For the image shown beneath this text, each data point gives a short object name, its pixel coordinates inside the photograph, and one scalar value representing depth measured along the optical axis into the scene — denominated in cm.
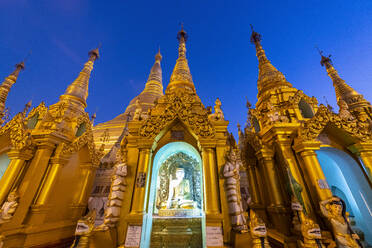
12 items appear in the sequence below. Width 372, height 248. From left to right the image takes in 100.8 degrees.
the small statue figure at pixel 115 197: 403
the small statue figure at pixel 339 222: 411
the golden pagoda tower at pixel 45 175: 577
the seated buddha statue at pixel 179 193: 632
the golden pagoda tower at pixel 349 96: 1029
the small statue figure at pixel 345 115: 665
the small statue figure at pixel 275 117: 736
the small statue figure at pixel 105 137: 1504
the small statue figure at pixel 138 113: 604
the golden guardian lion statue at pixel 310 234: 418
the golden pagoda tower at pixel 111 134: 1085
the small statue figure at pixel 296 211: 508
